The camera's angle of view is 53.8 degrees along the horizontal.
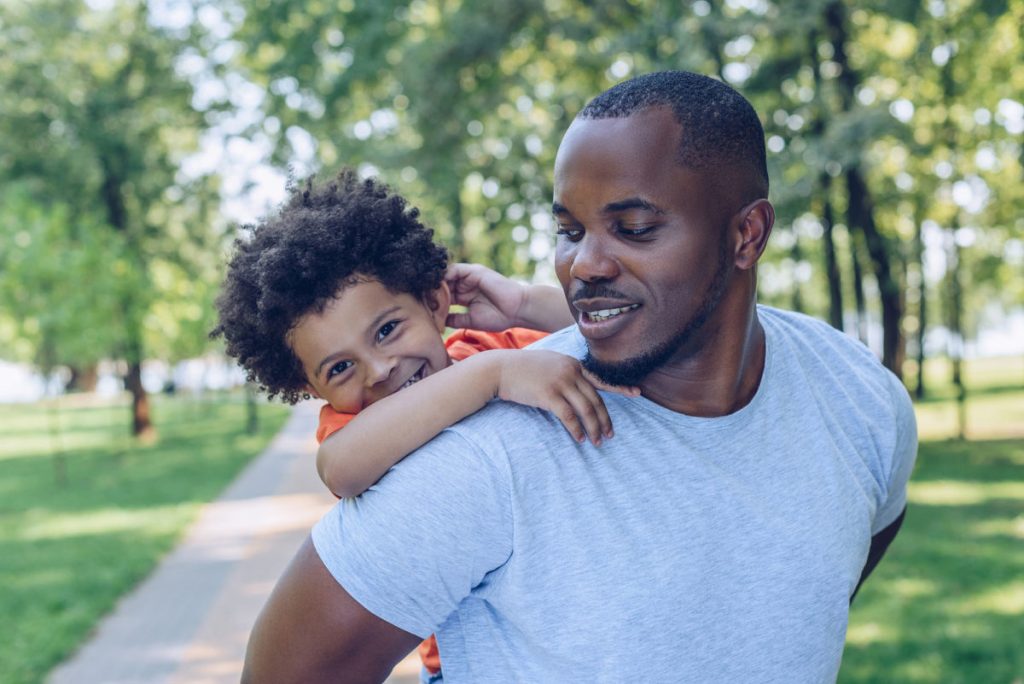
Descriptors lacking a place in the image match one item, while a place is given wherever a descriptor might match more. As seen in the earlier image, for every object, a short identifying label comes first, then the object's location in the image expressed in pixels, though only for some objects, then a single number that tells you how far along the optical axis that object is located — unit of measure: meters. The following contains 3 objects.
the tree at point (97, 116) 20.11
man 1.50
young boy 2.22
